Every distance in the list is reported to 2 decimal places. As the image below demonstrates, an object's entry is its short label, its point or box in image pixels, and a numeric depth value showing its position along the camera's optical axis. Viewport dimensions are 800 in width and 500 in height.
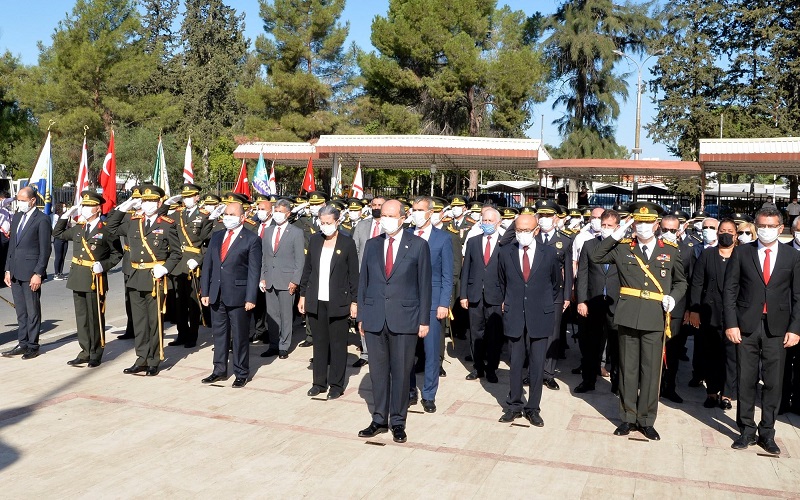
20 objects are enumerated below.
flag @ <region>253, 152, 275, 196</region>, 17.95
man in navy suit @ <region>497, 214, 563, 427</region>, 7.06
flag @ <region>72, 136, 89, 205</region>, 10.60
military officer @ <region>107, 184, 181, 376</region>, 8.59
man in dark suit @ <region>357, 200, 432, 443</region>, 6.57
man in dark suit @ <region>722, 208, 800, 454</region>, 6.53
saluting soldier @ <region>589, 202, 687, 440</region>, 6.75
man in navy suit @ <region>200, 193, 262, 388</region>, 8.26
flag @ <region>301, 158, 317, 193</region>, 17.48
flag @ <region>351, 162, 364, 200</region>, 16.94
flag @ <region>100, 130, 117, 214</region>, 10.76
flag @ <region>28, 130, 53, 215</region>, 11.98
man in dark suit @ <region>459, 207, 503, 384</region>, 8.78
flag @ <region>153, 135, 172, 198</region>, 15.52
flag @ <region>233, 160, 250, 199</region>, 16.32
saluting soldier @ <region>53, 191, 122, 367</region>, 8.88
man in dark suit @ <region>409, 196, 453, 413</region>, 7.56
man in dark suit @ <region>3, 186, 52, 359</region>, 9.34
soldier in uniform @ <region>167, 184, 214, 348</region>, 10.49
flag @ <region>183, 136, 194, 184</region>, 16.58
